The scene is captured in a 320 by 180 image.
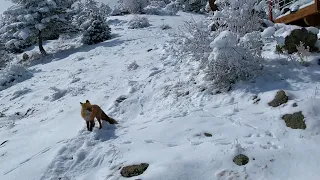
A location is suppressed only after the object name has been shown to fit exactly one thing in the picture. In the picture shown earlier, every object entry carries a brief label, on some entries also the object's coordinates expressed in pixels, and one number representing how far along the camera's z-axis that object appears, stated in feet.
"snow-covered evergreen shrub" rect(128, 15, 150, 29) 70.37
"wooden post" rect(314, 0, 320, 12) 28.32
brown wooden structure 29.18
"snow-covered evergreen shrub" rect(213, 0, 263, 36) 26.68
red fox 22.43
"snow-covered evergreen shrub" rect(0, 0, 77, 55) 62.59
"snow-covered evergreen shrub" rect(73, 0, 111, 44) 64.23
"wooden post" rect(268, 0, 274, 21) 37.59
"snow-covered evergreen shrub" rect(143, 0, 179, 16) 90.43
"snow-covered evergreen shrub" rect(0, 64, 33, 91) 48.65
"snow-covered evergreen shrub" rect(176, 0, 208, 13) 98.33
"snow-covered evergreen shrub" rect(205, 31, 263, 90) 23.61
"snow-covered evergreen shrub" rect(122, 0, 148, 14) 92.48
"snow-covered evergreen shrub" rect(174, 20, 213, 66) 26.22
